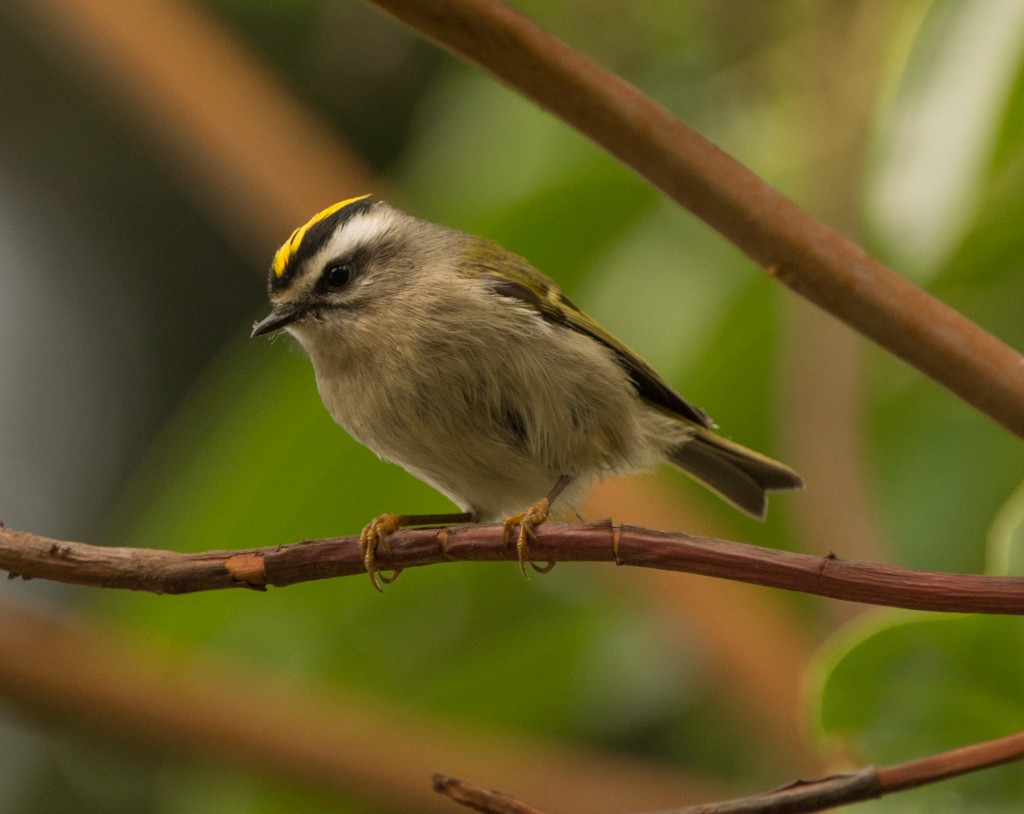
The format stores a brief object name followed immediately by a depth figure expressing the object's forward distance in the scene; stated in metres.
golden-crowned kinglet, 2.81
